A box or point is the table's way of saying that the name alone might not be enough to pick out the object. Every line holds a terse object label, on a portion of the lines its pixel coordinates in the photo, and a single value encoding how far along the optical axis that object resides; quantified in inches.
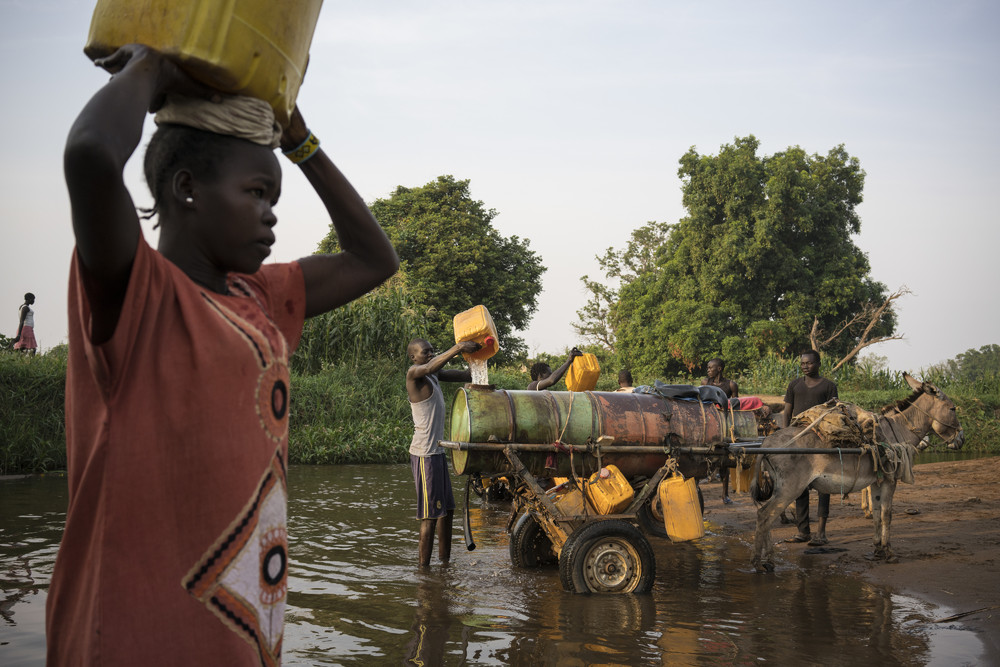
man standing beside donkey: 407.2
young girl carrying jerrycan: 55.7
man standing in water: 321.4
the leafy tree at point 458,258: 1542.8
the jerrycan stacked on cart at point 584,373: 339.6
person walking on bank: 730.2
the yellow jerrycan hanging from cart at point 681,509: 287.3
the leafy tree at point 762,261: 1470.2
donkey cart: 281.3
